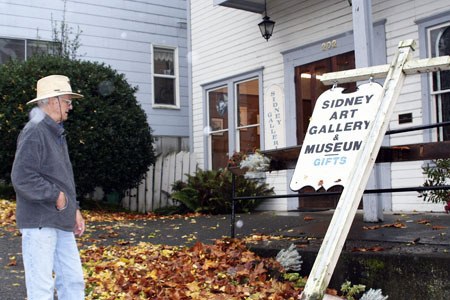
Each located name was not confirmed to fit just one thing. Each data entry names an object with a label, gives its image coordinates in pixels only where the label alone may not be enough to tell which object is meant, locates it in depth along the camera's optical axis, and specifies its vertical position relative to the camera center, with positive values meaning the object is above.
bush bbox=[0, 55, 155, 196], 10.09 +1.11
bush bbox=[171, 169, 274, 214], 10.35 -0.27
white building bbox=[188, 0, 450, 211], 7.94 +1.95
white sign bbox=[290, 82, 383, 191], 4.09 +0.30
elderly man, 3.53 -0.12
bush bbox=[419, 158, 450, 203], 5.65 -0.03
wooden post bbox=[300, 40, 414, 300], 3.27 -0.09
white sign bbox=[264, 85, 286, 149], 10.44 +1.13
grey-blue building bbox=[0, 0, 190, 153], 13.67 +3.70
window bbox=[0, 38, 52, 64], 13.57 +3.32
